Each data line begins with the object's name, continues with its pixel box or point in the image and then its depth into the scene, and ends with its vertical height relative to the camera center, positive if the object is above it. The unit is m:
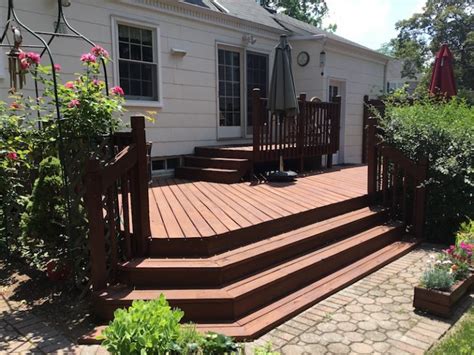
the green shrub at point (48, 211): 3.69 -0.75
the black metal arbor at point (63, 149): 3.36 -0.16
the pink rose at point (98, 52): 3.92 +0.78
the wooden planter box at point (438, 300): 3.23 -1.43
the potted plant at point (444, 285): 3.24 -1.35
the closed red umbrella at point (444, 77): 8.51 +1.12
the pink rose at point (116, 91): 3.80 +0.38
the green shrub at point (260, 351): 2.08 -1.20
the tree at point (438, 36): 24.70 +6.24
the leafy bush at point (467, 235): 4.01 -1.14
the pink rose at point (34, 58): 3.61 +0.67
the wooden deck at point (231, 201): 3.87 -0.92
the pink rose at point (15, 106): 4.05 +0.26
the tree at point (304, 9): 28.27 +8.98
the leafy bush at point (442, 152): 5.19 -0.33
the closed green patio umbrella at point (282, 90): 6.50 +0.65
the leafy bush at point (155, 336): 2.14 -1.14
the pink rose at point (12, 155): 4.01 -0.24
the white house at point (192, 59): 6.14 +1.40
